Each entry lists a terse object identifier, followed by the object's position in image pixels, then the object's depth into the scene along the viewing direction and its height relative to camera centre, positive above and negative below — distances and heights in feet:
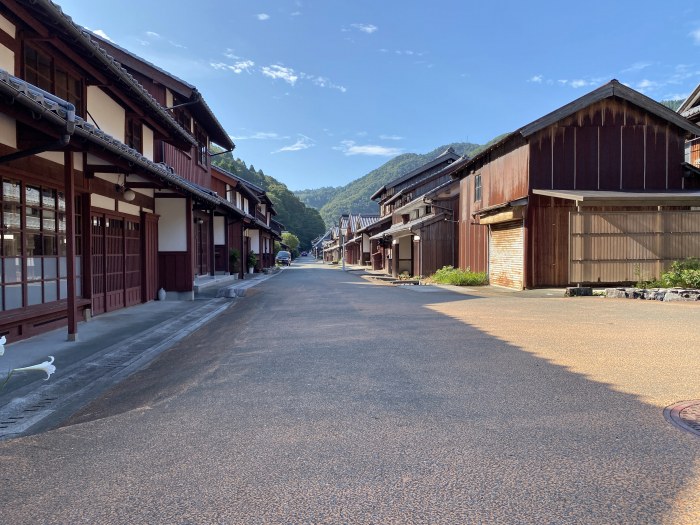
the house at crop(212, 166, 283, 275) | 74.54 +5.97
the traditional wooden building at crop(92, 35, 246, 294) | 46.06 +10.13
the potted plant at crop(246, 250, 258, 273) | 98.17 -0.88
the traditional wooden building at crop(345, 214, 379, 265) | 158.20 +5.37
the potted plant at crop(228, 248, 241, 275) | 77.97 -0.37
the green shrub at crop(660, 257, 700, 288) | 42.88 -1.87
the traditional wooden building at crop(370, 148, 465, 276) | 79.30 +5.38
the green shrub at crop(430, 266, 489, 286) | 62.44 -3.00
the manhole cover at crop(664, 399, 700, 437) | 12.41 -4.51
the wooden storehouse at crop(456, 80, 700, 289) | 47.80 +6.90
